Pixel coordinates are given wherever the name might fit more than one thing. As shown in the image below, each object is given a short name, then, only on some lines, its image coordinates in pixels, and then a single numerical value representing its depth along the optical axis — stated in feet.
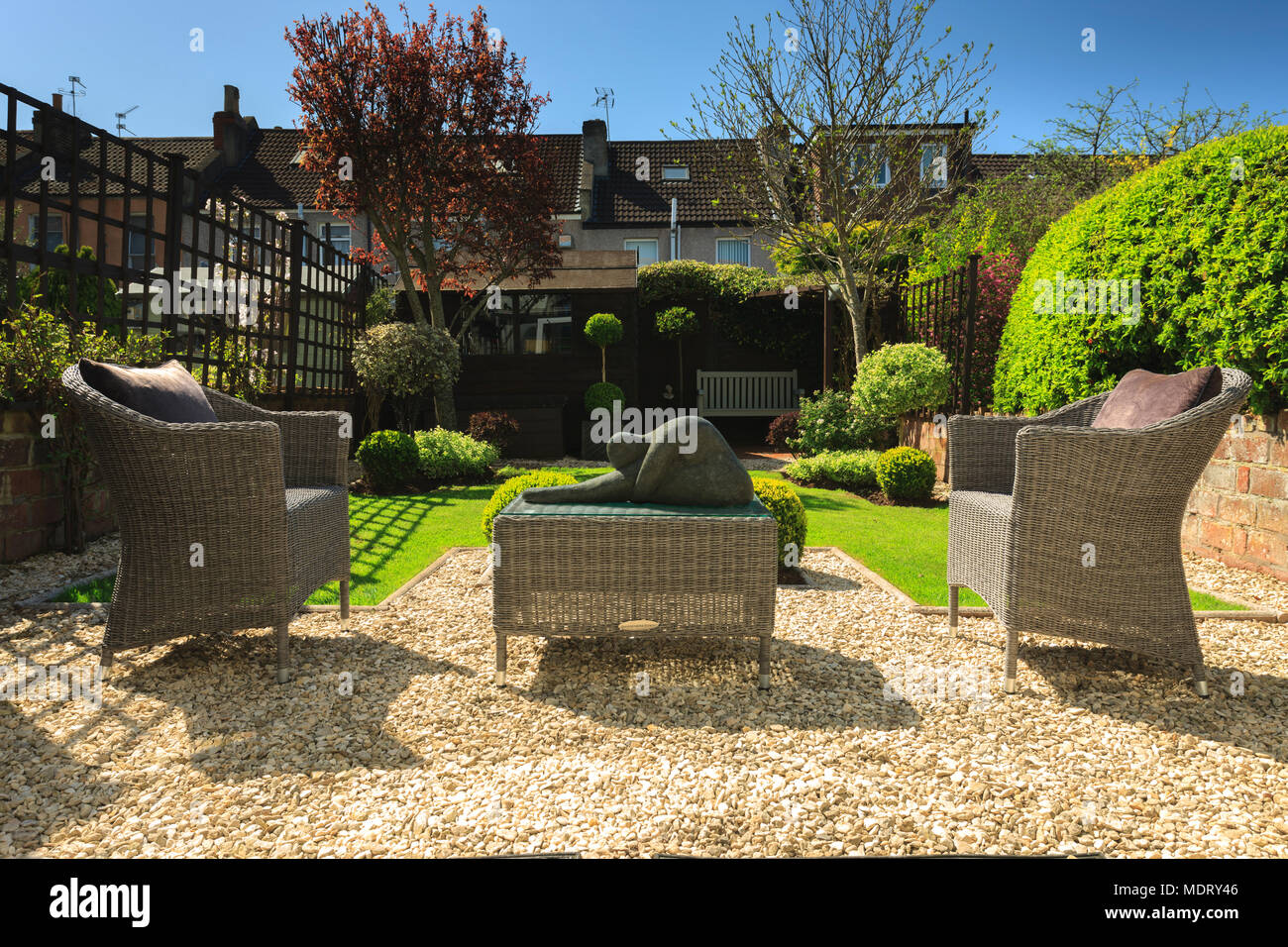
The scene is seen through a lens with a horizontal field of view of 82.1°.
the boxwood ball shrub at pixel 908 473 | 23.88
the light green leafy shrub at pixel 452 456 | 28.14
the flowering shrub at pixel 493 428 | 33.58
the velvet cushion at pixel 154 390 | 9.29
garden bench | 43.91
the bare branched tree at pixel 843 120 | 32.35
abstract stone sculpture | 9.41
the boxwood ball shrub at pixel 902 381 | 28.07
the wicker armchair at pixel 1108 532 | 8.37
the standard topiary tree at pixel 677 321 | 41.93
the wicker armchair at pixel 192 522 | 8.58
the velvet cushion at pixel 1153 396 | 9.14
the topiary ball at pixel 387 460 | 25.71
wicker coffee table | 8.80
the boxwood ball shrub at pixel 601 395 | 38.04
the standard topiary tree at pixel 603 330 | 38.19
